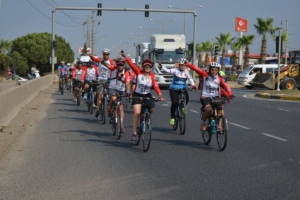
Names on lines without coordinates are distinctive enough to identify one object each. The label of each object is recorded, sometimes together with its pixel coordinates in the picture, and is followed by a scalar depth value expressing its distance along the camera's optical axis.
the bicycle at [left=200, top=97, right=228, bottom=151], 11.09
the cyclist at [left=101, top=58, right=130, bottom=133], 14.47
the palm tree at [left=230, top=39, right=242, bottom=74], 91.24
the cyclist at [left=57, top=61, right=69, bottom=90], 31.20
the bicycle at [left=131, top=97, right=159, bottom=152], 10.95
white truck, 38.28
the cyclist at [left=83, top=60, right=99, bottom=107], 19.56
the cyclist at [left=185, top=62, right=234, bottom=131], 11.59
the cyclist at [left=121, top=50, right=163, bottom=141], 11.45
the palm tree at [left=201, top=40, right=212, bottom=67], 115.38
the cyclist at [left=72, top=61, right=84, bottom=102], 22.75
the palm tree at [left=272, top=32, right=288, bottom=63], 77.50
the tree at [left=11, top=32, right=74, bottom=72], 86.81
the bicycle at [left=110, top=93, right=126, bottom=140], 12.92
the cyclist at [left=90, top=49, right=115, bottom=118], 17.21
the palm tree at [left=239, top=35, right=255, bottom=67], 76.31
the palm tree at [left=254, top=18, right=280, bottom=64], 66.74
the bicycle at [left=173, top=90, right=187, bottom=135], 13.94
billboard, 99.19
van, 45.62
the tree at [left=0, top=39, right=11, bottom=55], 141.00
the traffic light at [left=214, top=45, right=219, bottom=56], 40.59
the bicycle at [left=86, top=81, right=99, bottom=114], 19.12
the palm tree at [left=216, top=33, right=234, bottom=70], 90.97
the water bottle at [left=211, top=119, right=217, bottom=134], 11.36
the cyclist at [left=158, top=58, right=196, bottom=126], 14.38
